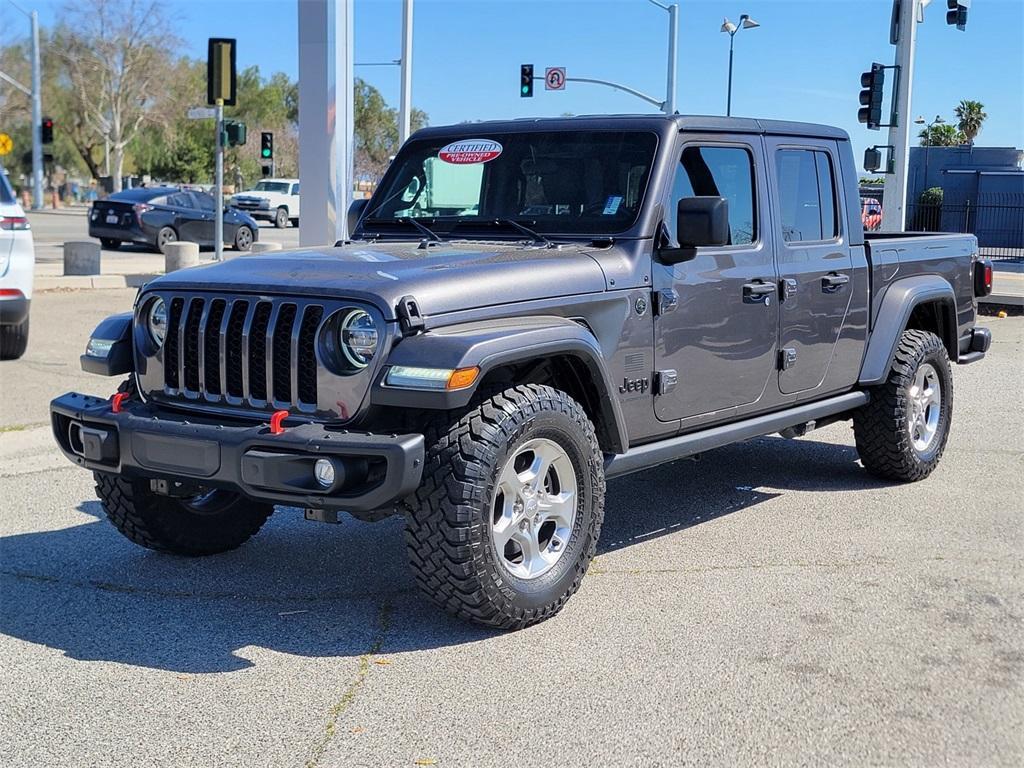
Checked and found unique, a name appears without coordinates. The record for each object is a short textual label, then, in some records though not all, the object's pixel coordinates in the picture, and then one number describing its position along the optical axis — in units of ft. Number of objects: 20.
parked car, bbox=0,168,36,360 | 32.22
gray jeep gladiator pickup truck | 13.85
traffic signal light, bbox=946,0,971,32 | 68.13
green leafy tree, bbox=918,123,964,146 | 227.20
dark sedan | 83.82
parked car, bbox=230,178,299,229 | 148.46
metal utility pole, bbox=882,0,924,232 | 67.82
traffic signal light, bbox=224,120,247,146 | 65.72
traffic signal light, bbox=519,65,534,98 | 115.03
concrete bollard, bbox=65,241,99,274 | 57.77
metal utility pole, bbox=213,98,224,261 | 60.97
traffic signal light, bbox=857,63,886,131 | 67.77
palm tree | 222.89
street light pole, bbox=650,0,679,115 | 124.88
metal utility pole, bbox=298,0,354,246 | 37.27
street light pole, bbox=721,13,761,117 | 98.78
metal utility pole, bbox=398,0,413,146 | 88.22
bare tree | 223.71
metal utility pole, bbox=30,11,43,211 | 185.35
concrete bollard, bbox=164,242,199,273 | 61.16
